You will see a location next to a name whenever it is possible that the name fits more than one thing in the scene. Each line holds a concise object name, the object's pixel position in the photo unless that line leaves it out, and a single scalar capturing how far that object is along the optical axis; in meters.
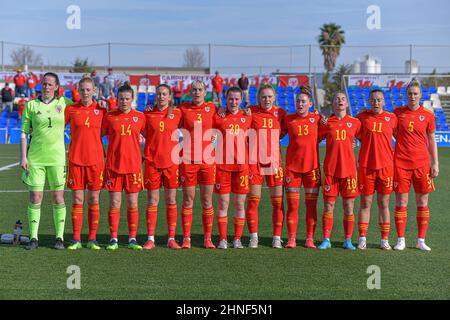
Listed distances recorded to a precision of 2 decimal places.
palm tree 50.91
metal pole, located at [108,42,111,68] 26.53
